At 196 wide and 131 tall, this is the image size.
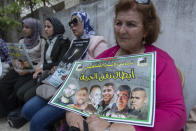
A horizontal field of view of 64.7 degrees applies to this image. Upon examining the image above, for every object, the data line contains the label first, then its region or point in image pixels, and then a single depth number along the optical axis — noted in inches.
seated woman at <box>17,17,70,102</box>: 90.8
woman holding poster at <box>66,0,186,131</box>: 32.7
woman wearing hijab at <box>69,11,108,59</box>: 77.8
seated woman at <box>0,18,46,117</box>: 100.6
